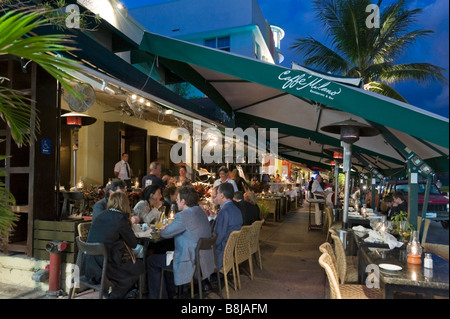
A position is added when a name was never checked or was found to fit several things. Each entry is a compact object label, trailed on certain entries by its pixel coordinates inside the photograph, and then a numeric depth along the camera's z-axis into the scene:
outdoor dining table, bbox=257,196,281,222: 12.08
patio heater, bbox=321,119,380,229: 4.88
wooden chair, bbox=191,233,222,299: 3.97
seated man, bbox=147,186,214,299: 4.02
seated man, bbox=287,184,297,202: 17.60
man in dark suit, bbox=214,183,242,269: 4.85
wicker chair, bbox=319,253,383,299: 2.90
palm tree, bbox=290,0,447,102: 11.34
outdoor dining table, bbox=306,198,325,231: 10.24
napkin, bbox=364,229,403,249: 4.06
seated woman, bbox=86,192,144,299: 3.74
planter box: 4.72
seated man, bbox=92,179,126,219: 4.79
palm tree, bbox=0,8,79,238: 2.30
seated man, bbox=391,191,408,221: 8.07
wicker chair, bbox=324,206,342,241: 7.88
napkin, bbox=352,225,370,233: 5.30
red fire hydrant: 4.53
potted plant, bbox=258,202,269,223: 11.07
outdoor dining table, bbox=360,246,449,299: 2.52
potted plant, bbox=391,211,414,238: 4.71
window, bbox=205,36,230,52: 17.39
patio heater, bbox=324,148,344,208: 9.84
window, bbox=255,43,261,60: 17.81
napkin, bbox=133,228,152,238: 4.47
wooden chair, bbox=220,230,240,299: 4.41
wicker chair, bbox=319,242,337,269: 3.42
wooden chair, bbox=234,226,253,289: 4.86
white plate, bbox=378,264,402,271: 2.94
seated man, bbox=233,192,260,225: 6.35
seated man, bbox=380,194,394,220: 8.55
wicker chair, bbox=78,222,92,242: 4.45
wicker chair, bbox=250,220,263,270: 5.46
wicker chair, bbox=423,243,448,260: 2.06
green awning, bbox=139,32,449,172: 3.32
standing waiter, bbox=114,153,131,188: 9.94
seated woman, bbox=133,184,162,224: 5.59
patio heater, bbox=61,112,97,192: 7.54
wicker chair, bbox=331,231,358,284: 3.92
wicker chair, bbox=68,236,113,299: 3.52
